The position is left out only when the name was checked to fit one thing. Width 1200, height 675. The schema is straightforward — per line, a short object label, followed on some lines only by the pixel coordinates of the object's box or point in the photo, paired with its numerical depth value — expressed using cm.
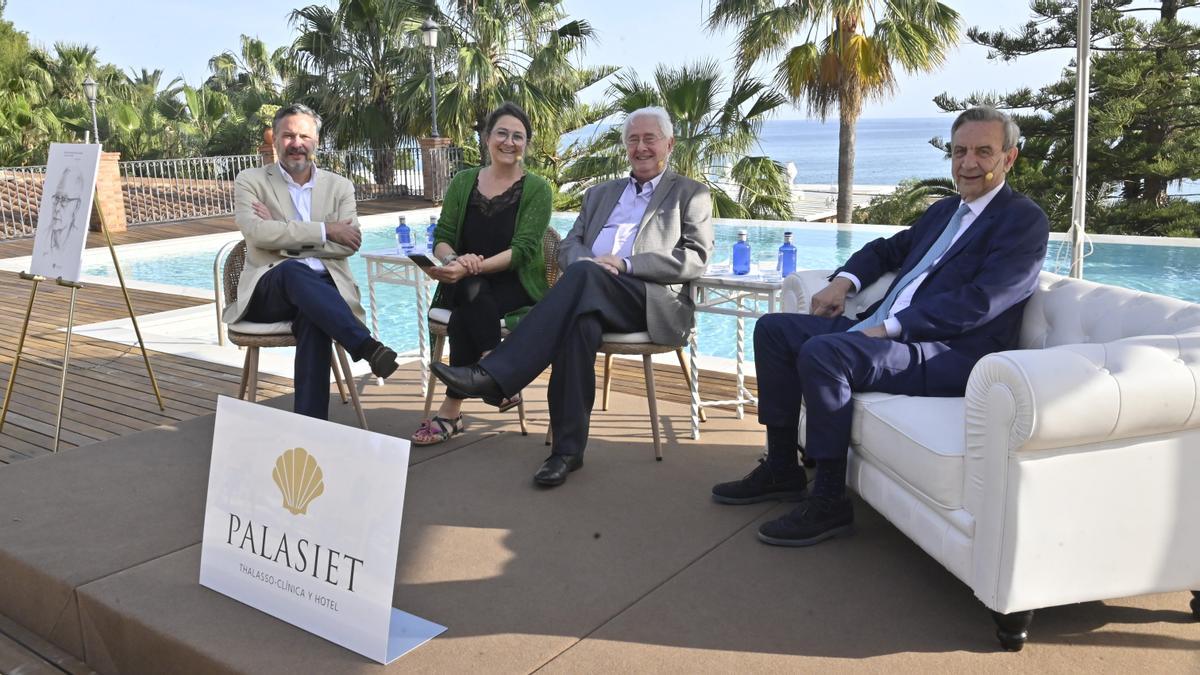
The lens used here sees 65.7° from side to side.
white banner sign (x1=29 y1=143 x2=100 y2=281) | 338
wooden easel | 328
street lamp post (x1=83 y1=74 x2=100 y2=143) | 1265
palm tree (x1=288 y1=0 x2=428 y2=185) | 1488
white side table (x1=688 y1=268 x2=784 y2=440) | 317
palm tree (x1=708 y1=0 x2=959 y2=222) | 1021
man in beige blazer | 309
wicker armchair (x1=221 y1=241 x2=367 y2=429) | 322
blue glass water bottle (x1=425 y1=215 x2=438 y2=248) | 418
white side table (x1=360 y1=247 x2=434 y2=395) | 390
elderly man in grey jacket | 283
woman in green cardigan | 320
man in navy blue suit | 232
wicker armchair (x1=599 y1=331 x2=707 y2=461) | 300
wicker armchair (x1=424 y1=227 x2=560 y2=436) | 329
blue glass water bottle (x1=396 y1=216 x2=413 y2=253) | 422
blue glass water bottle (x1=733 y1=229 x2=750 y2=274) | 325
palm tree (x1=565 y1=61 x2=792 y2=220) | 952
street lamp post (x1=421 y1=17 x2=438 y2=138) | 1187
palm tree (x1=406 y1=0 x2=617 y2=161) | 1312
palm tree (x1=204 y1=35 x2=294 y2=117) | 2367
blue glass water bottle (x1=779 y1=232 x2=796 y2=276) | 336
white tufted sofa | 176
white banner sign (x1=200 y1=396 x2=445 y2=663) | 182
